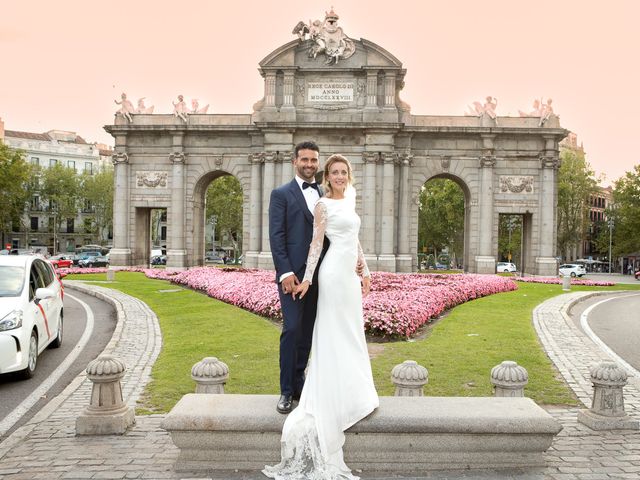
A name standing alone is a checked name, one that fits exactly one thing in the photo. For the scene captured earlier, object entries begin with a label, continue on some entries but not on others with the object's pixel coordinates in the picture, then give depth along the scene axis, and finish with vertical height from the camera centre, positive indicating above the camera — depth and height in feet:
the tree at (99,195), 262.47 +16.35
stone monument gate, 118.11 +16.09
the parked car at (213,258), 268.27 -11.25
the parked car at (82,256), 181.97 -7.11
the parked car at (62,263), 152.37 -7.74
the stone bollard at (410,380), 25.54 -6.08
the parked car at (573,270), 163.15 -9.03
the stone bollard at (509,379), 25.54 -6.04
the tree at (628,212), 221.05 +9.50
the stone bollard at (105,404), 24.31 -6.98
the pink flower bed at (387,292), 48.93 -6.41
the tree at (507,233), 243.23 +1.62
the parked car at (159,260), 208.37 -9.24
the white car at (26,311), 32.63 -4.69
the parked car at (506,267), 187.01 -9.46
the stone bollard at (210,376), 25.81 -6.08
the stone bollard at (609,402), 25.64 -7.05
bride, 19.74 -4.40
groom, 21.03 -0.77
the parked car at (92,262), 175.42 -8.48
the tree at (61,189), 256.52 +18.57
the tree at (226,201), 226.58 +12.41
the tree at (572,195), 250.16 +17.57
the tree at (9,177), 174.70 +16.19
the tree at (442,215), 212.23 +7.75
